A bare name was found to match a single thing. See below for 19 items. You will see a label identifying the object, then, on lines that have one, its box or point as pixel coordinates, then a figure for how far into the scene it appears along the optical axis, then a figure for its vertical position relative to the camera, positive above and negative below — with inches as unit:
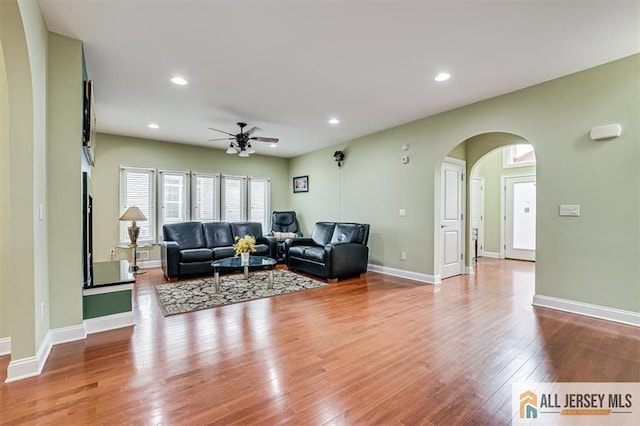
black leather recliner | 281.1 -13.0
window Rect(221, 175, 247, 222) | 282.5 +12.4
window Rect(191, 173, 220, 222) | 265.0 +13.5
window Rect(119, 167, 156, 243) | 232.8 +12.4
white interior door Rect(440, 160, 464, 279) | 198.2 -5.3
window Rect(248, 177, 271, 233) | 300.0 +11.0
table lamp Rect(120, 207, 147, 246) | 200.0 -4.8
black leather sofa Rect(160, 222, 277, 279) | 194.7 -25.8
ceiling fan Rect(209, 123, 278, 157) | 190.5 +46.3
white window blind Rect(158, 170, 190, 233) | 250.2 +12.4
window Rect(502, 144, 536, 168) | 270.7 +53.4
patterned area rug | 142.0 -45.5
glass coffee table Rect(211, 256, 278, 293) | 164.2 -31.3
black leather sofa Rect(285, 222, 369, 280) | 191.6 -28.2
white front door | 270.1 -5.9
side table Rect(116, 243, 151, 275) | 215.1 -33.1
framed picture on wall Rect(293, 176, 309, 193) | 301.4 +29.6
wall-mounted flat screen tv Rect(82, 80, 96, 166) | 111.0 +37.1
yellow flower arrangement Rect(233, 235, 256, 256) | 169.8 -20.1
